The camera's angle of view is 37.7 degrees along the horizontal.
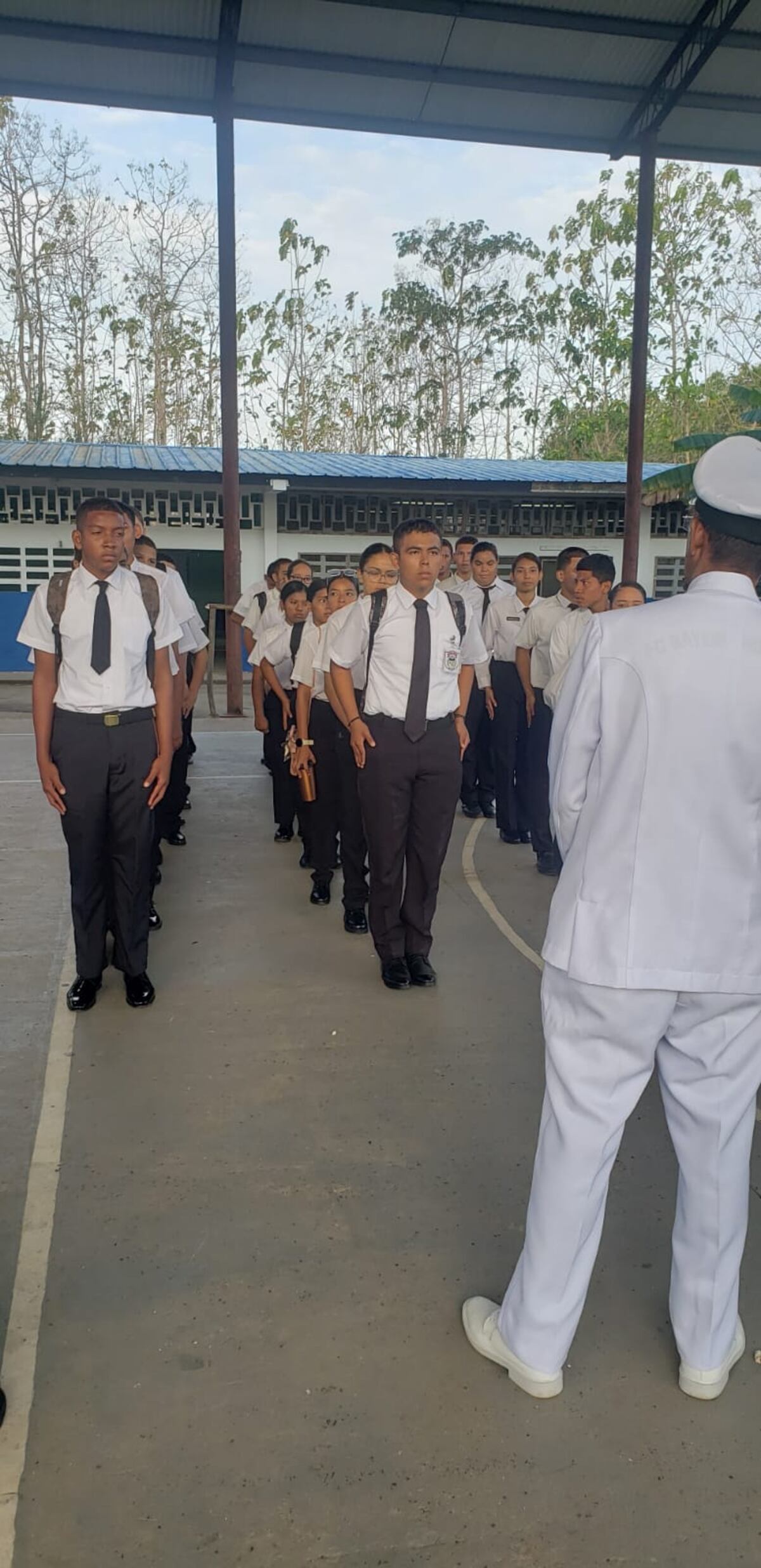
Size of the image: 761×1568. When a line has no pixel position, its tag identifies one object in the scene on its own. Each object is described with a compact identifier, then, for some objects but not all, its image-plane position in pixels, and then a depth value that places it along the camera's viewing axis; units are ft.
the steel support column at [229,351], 39.63
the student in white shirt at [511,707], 24.34
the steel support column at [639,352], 43.47
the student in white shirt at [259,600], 27.12
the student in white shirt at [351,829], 17.81
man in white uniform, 6.66
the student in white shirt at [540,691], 21.59
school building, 53.31
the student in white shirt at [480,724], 26.61
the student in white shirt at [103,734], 13.50
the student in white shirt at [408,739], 14.78
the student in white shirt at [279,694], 22.95
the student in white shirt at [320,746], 19.52
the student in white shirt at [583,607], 19.57
